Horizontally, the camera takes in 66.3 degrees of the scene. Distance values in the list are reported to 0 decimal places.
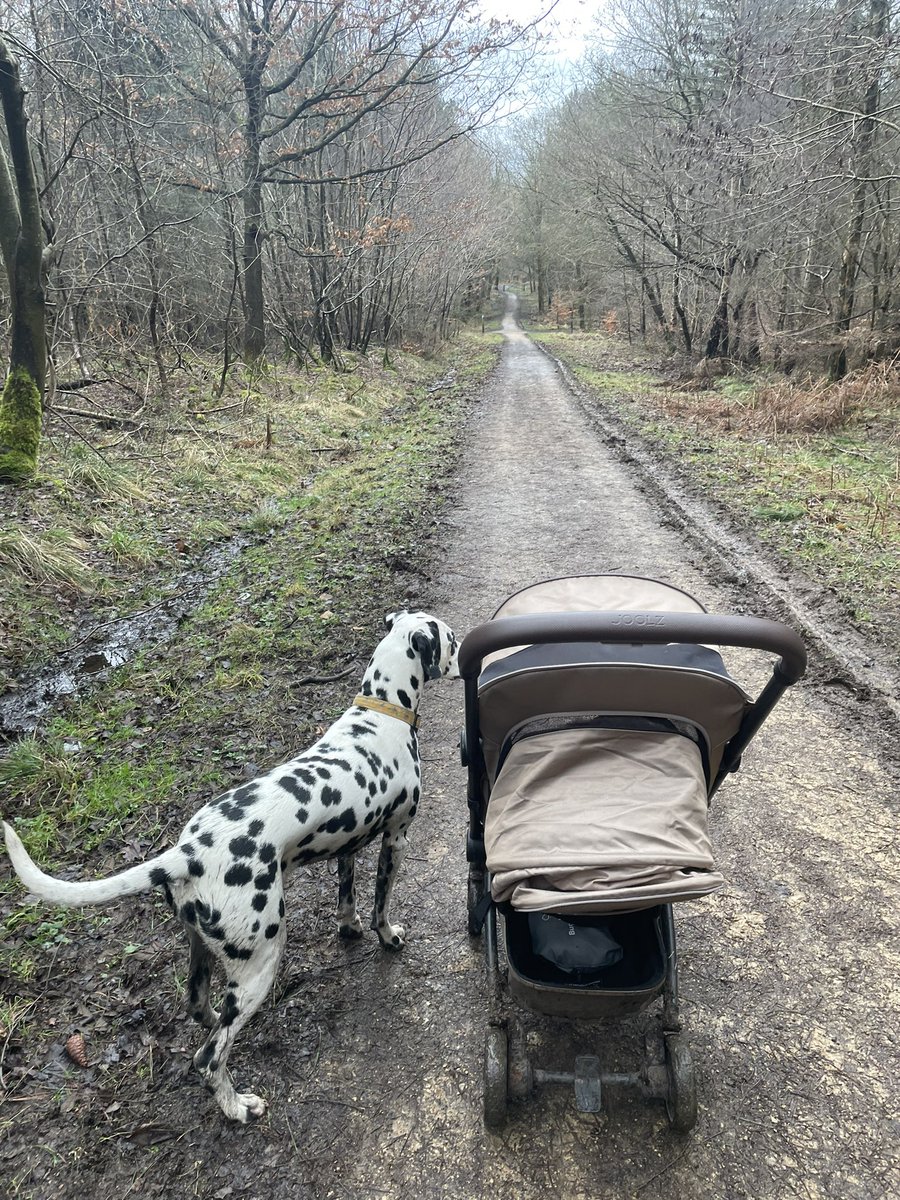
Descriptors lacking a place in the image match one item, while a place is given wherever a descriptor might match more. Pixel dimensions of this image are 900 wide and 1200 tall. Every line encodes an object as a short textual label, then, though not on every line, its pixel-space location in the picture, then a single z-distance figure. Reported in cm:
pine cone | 266
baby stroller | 192
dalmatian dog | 236
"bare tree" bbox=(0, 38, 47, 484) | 781
